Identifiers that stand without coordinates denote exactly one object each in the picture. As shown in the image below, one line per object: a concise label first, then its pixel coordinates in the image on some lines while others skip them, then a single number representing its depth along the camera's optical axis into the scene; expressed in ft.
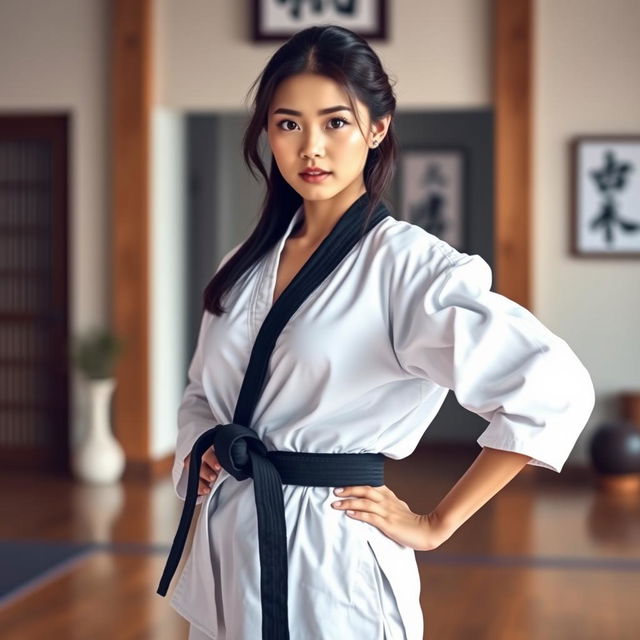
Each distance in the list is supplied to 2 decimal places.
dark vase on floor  20.06
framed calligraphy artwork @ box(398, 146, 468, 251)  25.27
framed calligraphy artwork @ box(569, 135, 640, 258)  21.03
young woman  4.69
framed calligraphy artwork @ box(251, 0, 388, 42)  21.07
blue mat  13.83
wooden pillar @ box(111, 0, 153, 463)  21.57
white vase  21.07
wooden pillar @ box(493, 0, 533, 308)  20.79
